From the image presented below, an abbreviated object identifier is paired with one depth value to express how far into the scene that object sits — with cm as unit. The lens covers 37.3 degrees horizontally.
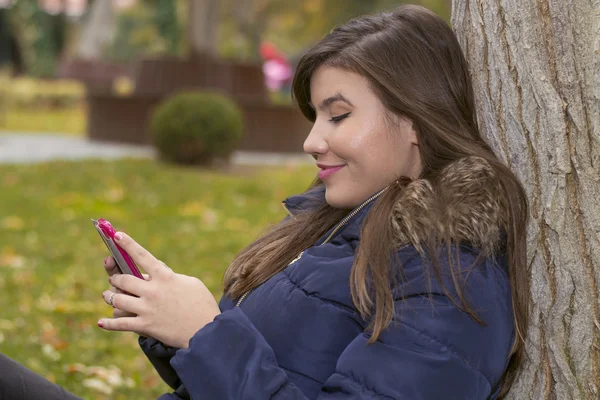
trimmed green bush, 1268
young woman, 170
